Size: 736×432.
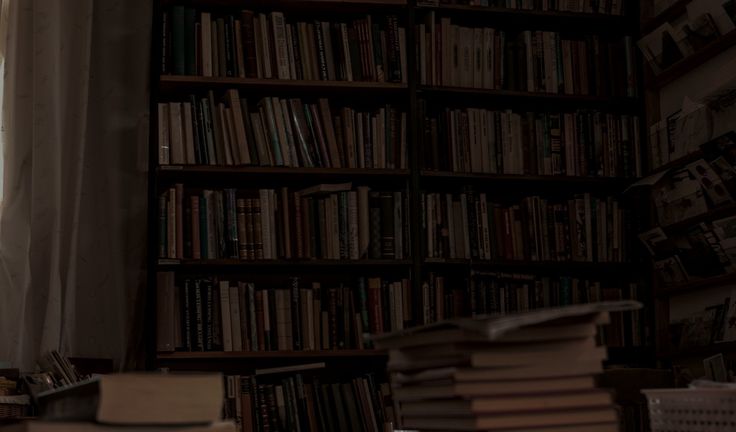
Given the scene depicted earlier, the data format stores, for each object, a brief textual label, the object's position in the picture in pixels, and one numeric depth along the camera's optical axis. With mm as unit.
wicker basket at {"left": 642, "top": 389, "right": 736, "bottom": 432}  1230
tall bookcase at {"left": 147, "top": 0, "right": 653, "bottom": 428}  3545
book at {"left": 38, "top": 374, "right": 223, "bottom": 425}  978
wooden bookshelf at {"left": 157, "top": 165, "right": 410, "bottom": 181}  3490
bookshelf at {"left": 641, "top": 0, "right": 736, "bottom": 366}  3281
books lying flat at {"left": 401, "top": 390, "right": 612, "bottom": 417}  1067
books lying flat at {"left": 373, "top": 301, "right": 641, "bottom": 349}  1027
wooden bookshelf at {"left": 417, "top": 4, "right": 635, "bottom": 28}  3768
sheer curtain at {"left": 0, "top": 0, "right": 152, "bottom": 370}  3496
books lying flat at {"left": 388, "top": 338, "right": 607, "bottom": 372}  1075
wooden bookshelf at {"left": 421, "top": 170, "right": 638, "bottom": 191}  3652
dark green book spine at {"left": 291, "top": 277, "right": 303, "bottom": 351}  3523
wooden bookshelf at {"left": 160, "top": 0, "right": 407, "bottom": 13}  3650
